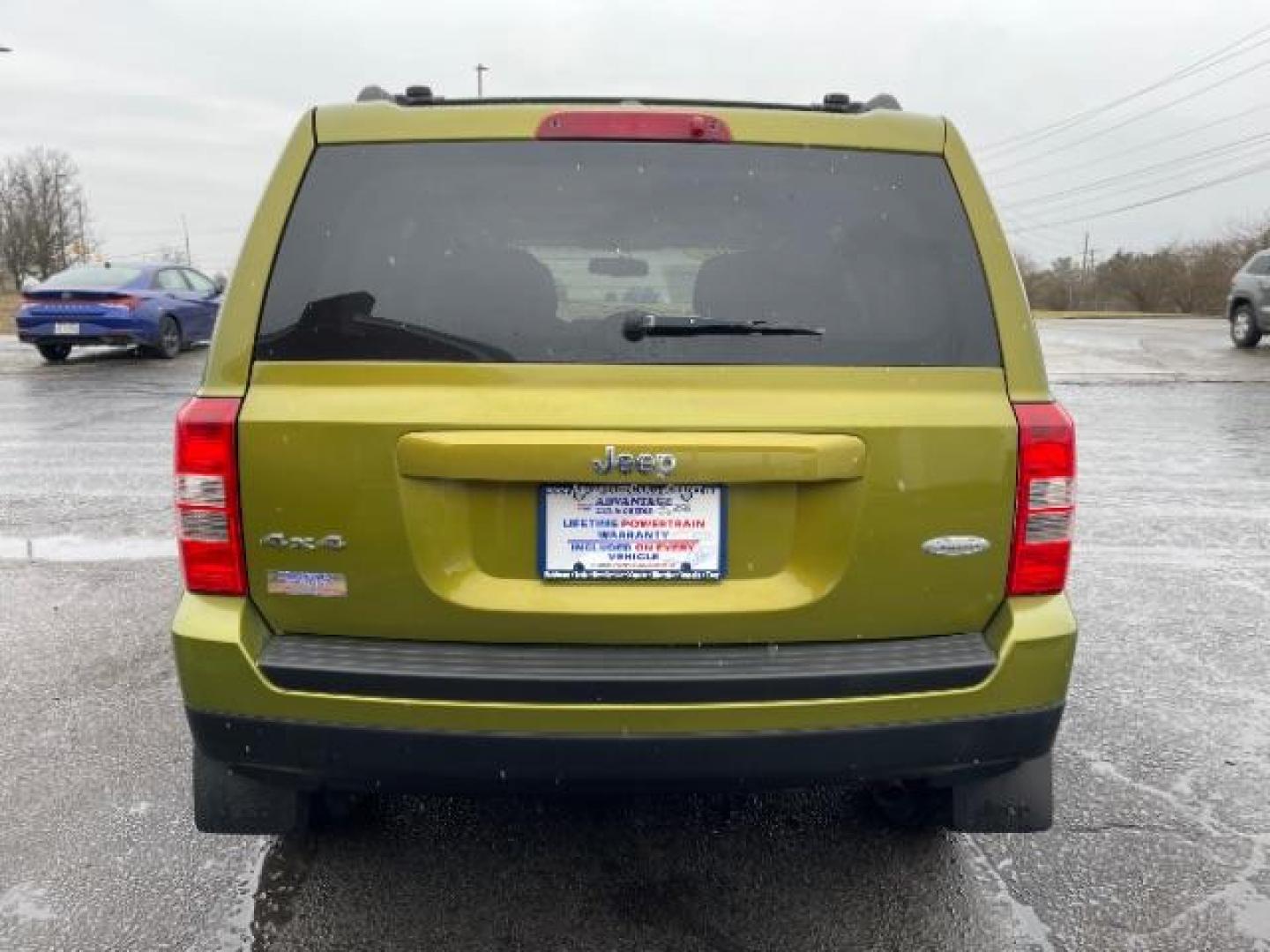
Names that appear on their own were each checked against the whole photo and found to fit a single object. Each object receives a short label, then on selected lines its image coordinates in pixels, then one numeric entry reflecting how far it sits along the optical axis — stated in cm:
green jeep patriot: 218
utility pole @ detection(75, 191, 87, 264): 7512
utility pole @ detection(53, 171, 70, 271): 6981
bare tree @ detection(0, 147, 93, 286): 6819
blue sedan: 1573
